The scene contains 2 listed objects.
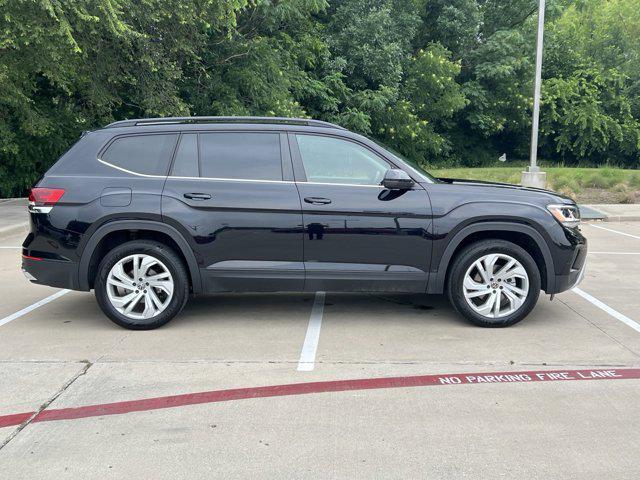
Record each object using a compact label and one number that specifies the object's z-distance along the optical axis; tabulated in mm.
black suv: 5422
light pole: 17625
